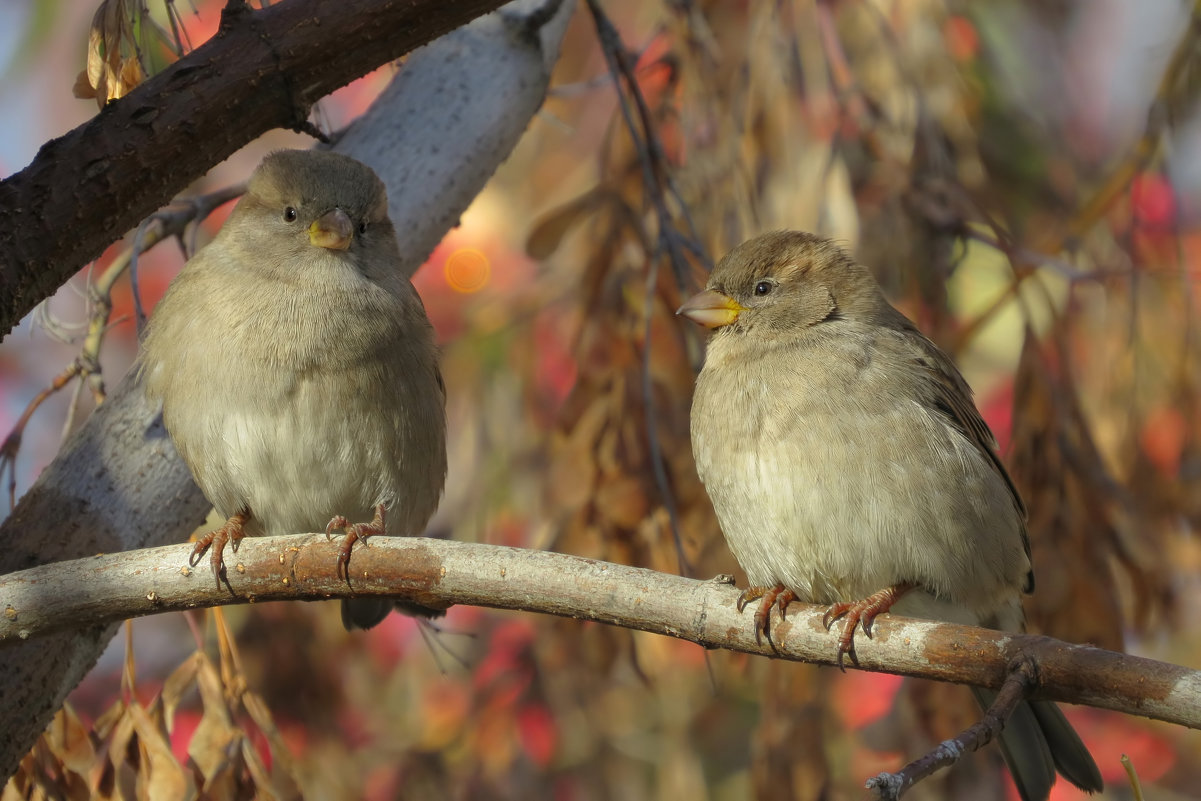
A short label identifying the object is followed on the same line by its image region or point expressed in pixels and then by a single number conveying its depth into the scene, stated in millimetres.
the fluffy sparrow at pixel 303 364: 6641
